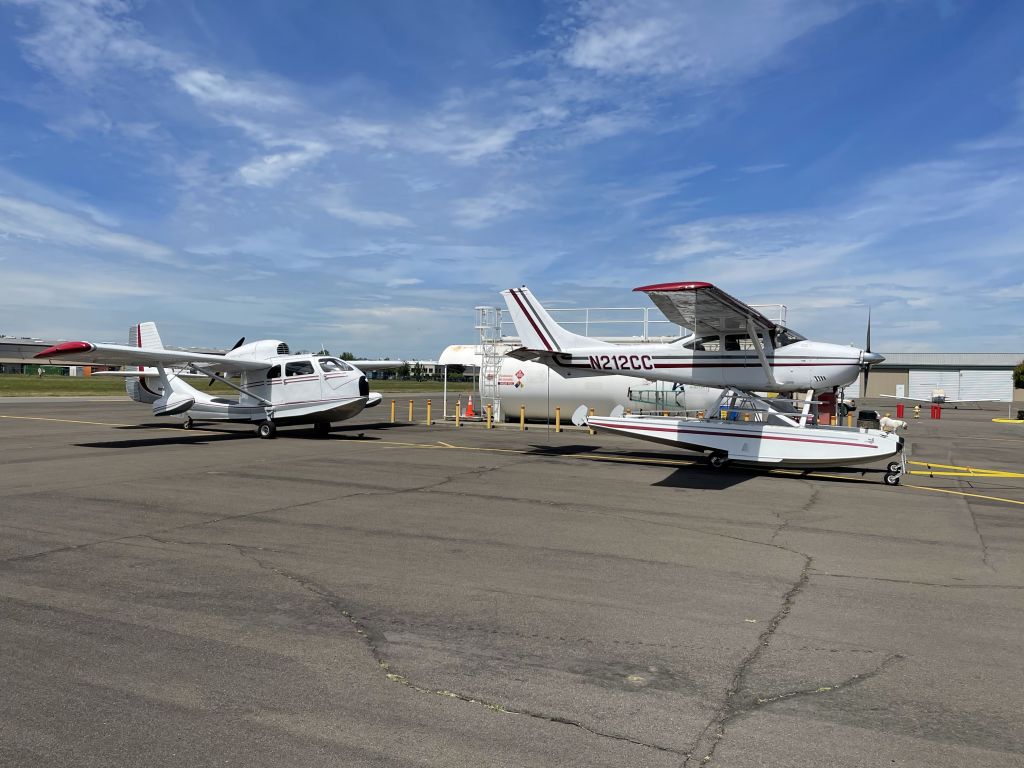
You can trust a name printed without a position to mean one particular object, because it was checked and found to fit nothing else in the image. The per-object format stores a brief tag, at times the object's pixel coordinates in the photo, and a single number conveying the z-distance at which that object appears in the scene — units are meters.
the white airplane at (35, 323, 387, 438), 20.66
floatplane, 13.73
